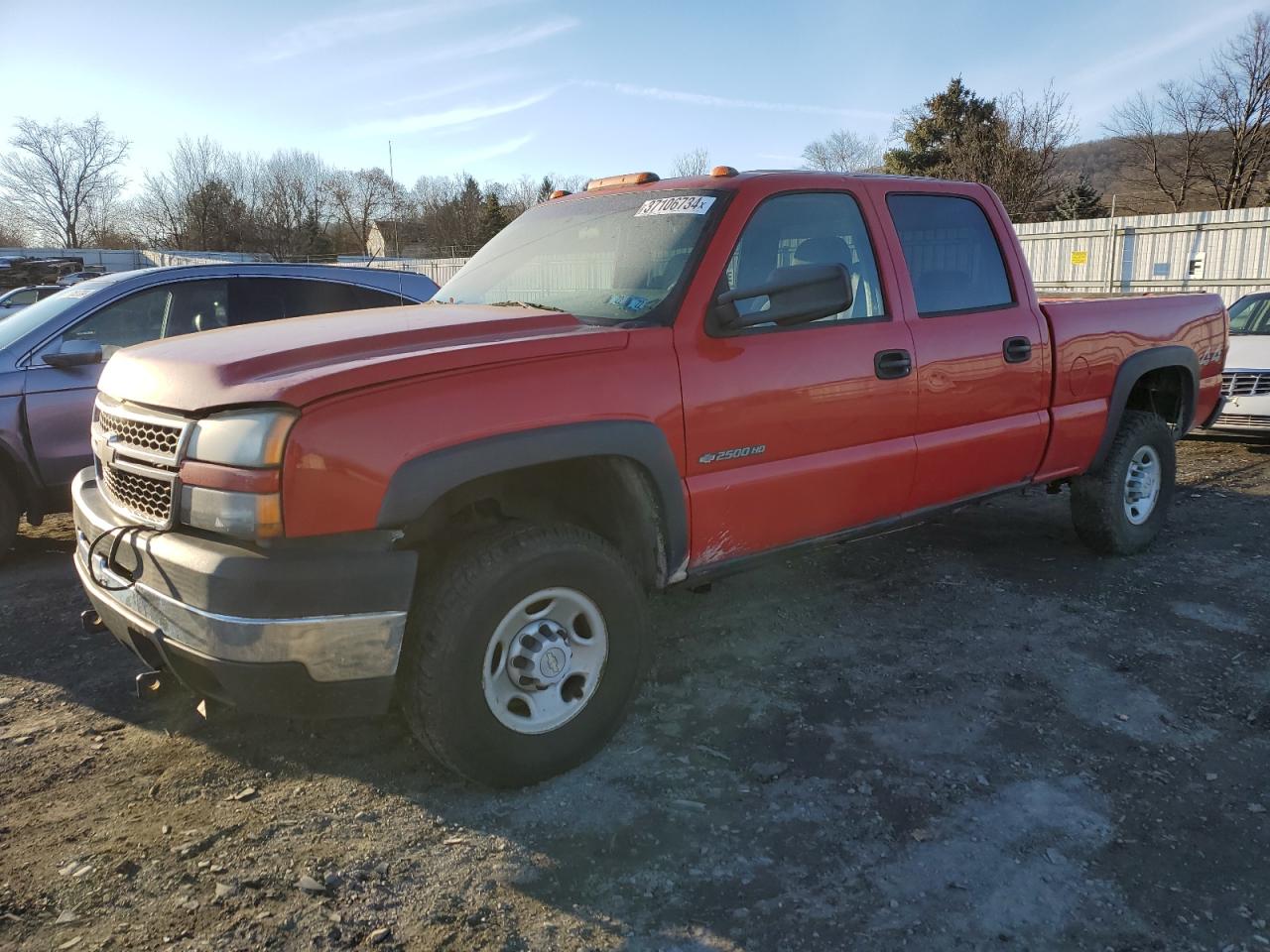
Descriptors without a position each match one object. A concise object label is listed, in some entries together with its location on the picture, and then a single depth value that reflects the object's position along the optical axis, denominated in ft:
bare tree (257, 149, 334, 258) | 215.10
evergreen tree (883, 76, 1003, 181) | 120.47
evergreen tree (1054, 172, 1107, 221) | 132.05
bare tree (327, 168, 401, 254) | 262.47
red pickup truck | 7.98
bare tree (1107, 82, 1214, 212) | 140.46
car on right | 26.84
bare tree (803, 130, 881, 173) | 192.15
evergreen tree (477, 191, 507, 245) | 208.28
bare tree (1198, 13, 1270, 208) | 126.21
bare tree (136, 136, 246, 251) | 217.56
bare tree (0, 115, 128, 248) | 241.76
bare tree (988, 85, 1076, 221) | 117.08
